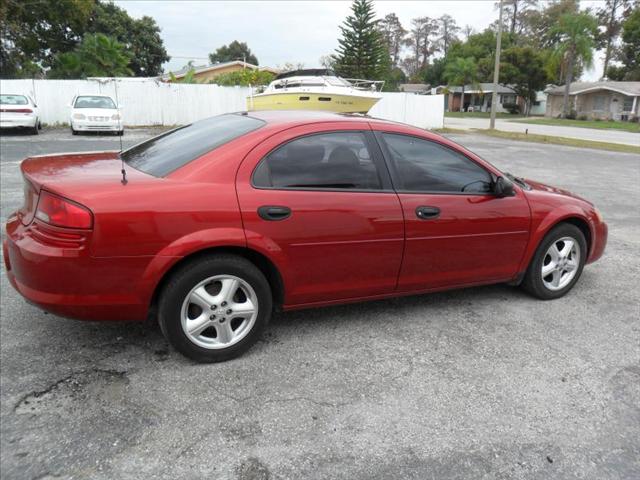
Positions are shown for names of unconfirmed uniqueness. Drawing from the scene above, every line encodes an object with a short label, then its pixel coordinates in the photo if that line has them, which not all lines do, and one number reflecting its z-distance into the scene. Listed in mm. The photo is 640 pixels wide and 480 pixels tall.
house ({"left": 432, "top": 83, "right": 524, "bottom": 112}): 69188
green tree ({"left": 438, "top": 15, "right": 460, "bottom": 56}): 90638
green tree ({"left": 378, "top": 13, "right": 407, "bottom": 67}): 91688
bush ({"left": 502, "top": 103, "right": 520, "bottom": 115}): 66375
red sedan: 2961
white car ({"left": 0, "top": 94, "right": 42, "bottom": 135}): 16703
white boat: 18531
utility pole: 25744
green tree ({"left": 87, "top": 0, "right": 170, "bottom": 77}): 41062
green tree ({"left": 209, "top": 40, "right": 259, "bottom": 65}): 84938
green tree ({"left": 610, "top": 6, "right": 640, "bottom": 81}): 57750
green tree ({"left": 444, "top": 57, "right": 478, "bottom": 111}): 67562
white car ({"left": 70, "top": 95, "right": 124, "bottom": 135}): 17734
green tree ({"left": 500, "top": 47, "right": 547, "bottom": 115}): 60562
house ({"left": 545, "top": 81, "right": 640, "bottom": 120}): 51603
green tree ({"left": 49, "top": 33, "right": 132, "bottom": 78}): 30125
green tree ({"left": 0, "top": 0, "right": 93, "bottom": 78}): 30062
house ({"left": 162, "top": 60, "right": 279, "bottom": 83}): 45338
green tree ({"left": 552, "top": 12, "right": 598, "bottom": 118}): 53250
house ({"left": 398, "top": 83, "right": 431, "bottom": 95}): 78275
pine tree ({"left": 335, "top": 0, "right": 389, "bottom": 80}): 39438
